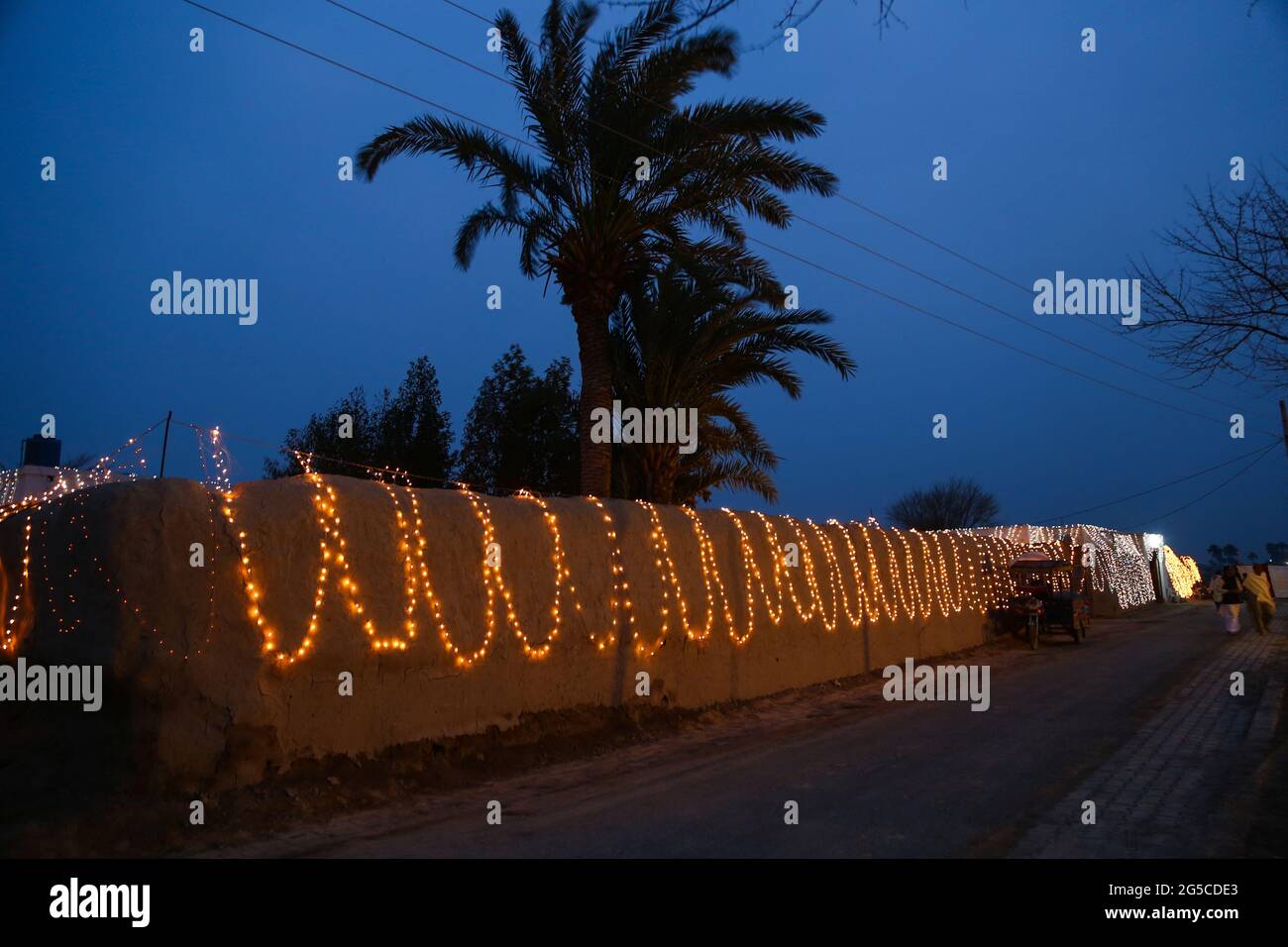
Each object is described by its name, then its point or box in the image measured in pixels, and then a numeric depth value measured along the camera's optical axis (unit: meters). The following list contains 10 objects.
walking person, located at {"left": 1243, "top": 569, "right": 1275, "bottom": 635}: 24.39
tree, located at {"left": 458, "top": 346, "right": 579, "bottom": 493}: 23.06
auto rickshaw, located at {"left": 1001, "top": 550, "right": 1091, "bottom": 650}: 22.72
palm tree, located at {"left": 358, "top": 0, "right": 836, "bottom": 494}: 13.30
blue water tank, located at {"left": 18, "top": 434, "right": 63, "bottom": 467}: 22.12
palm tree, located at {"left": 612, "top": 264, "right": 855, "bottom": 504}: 16.86
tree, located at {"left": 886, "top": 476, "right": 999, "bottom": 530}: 58.91
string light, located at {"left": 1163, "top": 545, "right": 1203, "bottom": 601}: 48.84
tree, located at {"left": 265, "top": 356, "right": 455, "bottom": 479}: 22.69
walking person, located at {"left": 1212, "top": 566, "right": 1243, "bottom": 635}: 24.09
